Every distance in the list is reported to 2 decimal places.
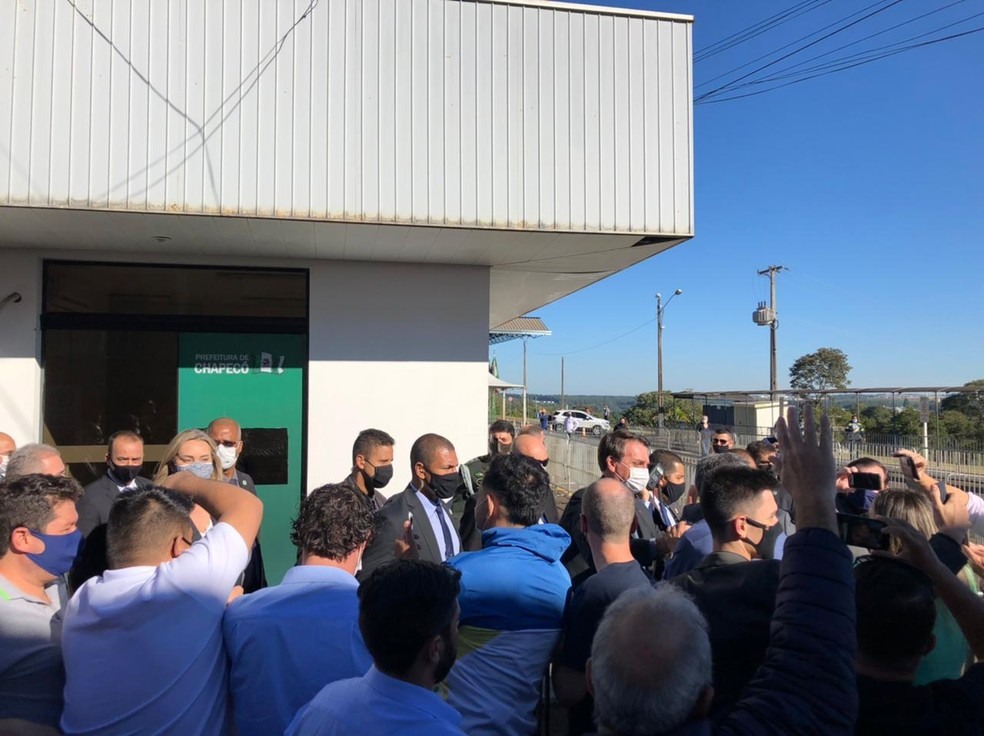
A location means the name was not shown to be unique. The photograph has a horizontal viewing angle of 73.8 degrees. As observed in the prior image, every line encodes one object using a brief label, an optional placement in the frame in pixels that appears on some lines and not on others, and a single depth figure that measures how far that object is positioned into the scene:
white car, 41.28
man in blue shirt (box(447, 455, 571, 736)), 2.31
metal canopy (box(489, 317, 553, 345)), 18.91
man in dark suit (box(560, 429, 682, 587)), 3.58
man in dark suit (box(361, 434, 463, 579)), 3.61
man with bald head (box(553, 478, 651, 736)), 2.35
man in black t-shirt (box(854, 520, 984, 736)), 1.57
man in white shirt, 1.94
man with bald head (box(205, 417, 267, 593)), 4.74
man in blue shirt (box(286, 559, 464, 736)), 1.55
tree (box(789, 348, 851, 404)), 41.38
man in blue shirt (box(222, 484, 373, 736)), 2.05
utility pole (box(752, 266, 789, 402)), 37.73
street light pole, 41.50
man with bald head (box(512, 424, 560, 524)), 4.48
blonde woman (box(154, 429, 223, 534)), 3.95
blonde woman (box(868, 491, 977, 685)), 2.09
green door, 6.44
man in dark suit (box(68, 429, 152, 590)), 3.81
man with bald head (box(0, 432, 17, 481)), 4.56
